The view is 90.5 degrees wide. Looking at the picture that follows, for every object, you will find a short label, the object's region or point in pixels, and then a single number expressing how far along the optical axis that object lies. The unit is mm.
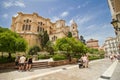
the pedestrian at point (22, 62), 6431
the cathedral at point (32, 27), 25655
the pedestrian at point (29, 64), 6471
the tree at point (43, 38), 25261
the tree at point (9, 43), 7338
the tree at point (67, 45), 11589
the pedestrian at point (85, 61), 7558
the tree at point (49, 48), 19449
